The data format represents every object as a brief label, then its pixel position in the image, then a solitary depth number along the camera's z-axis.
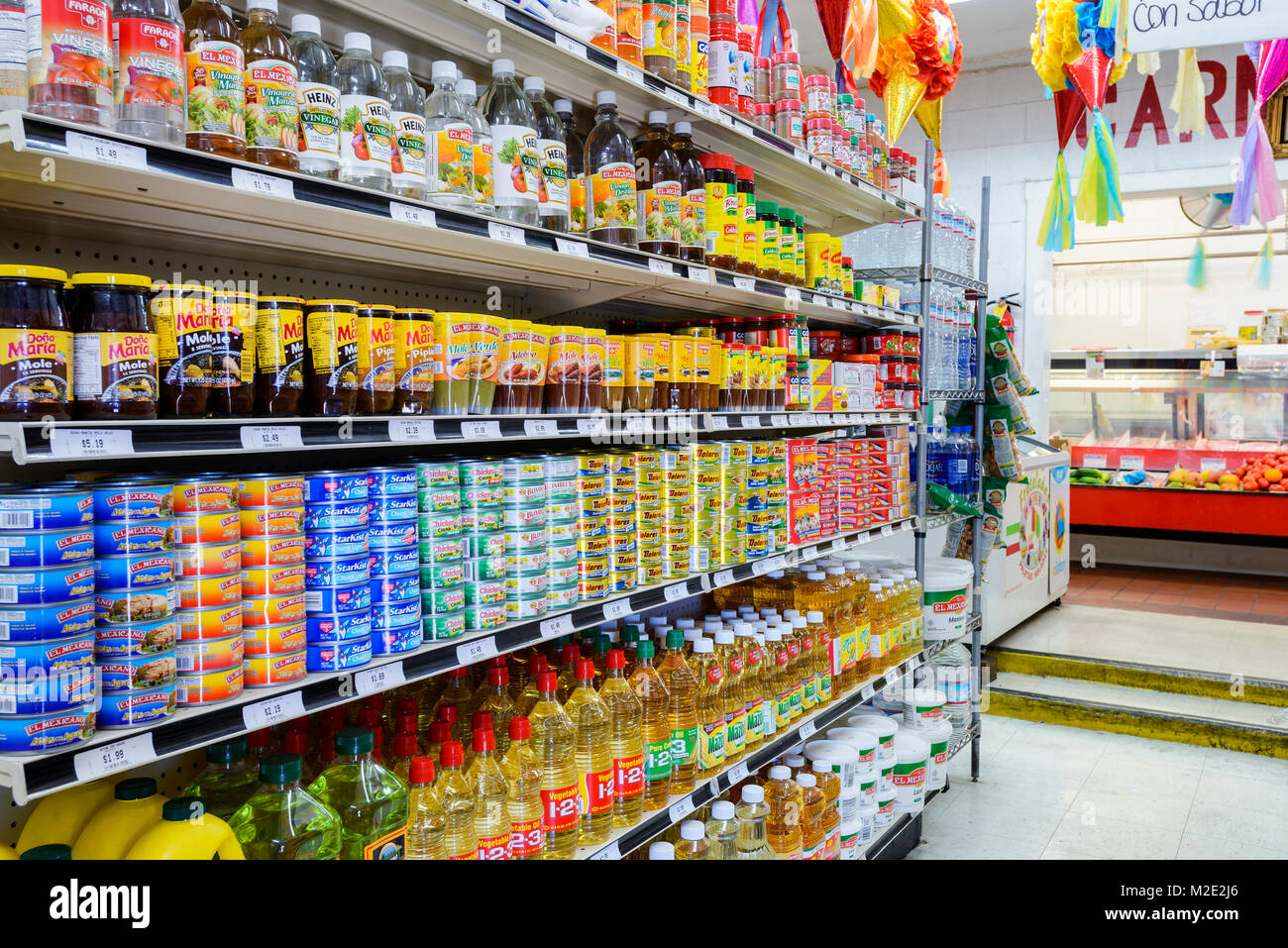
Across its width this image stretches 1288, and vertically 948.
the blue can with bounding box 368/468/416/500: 1.67
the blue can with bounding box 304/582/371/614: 1.57
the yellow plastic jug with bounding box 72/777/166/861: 1.39
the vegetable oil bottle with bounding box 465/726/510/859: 1.82
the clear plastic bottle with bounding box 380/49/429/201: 1.67
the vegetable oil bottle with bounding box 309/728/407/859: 1.62
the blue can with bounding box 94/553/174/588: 1.27
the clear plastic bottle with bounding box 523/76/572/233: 1.99
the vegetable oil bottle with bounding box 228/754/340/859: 1.48
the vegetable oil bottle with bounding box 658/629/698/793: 2.40
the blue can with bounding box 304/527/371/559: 1.58
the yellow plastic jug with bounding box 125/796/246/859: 1.34
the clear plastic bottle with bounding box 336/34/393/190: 1.59
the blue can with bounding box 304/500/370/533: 1.58
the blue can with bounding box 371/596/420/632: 1.66
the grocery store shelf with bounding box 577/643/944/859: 2.13
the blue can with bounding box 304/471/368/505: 1.58
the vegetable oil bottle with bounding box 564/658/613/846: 2.10
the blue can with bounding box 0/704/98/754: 1.14
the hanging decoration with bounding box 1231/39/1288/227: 4.68
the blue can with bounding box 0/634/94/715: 1.15
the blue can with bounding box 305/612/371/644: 1.57
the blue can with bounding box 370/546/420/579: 1.67
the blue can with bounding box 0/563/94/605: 1.16
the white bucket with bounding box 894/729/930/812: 3.56
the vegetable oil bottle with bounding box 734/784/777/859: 2.54
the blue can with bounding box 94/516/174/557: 1.27
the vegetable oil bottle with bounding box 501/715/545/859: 1.88
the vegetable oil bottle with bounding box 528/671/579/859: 1.98
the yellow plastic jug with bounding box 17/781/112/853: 1.45
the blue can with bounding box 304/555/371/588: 1.58
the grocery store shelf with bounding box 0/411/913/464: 1.15
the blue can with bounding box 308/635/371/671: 1.57
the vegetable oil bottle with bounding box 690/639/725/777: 2.50
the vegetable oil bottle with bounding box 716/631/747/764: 2.62
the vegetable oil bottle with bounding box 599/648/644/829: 2.20
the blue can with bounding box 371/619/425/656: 1.66
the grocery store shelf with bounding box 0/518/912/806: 1.14
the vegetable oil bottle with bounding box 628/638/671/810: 2.30
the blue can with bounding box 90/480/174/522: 1.26
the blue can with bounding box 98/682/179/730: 1.26
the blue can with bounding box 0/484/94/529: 1.17
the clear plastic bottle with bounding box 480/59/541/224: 1.91
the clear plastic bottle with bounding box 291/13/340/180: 1.52
